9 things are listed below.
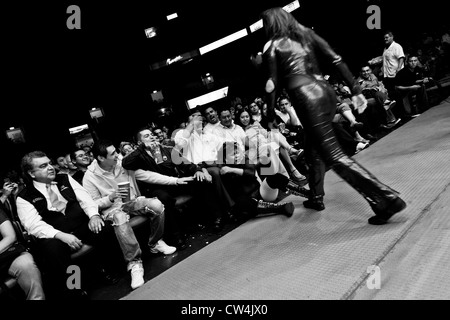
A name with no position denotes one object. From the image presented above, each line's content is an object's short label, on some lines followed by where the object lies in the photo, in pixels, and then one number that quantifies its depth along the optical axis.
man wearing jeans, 2.71
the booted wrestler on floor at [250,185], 3.06
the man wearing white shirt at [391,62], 6.11
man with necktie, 2.38
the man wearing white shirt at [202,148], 3.39
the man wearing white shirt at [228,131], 4.27
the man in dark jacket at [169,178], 3.16
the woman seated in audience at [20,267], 2.22
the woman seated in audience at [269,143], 4.01
